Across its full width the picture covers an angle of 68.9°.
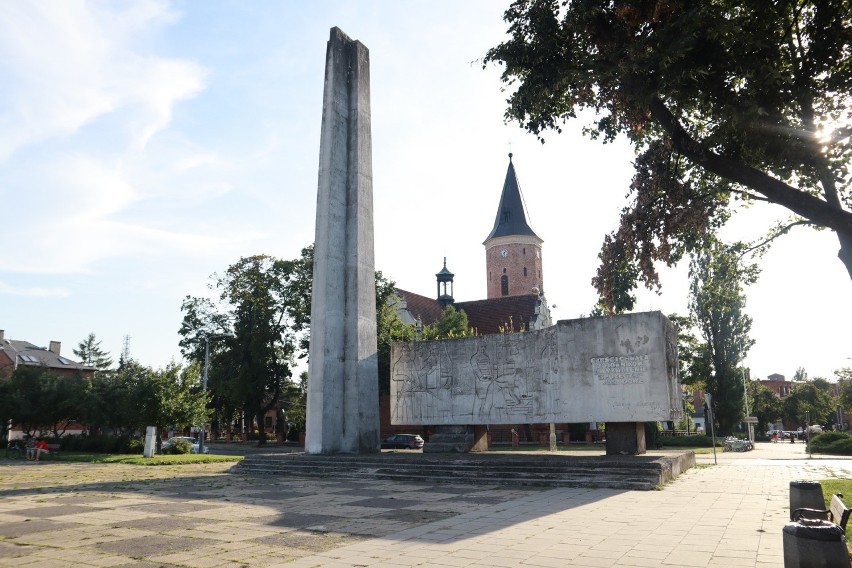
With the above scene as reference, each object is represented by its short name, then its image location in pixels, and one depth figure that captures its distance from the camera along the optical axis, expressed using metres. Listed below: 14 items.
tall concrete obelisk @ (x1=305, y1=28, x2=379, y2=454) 22.34
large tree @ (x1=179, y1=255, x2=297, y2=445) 43.47
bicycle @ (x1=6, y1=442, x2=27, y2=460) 30.47
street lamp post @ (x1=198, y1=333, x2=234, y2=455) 36.46
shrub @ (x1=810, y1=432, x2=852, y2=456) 32.45
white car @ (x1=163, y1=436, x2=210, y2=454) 33.69
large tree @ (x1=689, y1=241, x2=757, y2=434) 47.34
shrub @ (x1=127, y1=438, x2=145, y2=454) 30.56
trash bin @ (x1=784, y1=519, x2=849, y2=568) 5.15
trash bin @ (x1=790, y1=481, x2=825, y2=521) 8.63
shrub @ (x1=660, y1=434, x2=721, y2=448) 42.91
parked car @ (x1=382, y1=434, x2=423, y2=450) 38.91
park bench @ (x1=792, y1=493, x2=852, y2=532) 6.29
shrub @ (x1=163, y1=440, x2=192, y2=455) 32.42
